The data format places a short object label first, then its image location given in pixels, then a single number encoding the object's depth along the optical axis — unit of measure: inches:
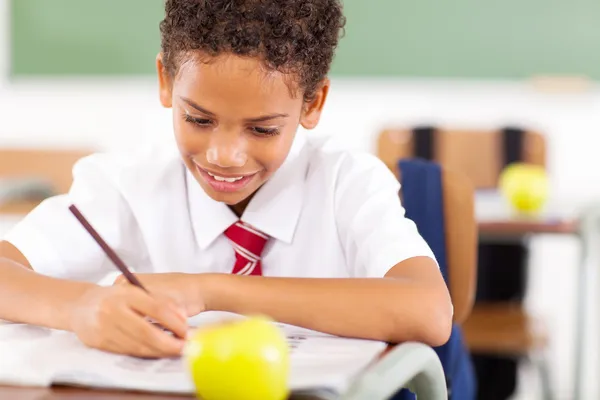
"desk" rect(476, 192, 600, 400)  115.3
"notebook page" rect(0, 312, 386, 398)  49.7
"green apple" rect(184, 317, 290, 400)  47.8
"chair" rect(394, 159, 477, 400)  77.0
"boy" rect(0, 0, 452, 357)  57.8
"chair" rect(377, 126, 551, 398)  145.7
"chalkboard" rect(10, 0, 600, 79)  186.1
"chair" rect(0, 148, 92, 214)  134.2
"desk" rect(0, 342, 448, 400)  48.8
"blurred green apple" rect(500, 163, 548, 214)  124.4
